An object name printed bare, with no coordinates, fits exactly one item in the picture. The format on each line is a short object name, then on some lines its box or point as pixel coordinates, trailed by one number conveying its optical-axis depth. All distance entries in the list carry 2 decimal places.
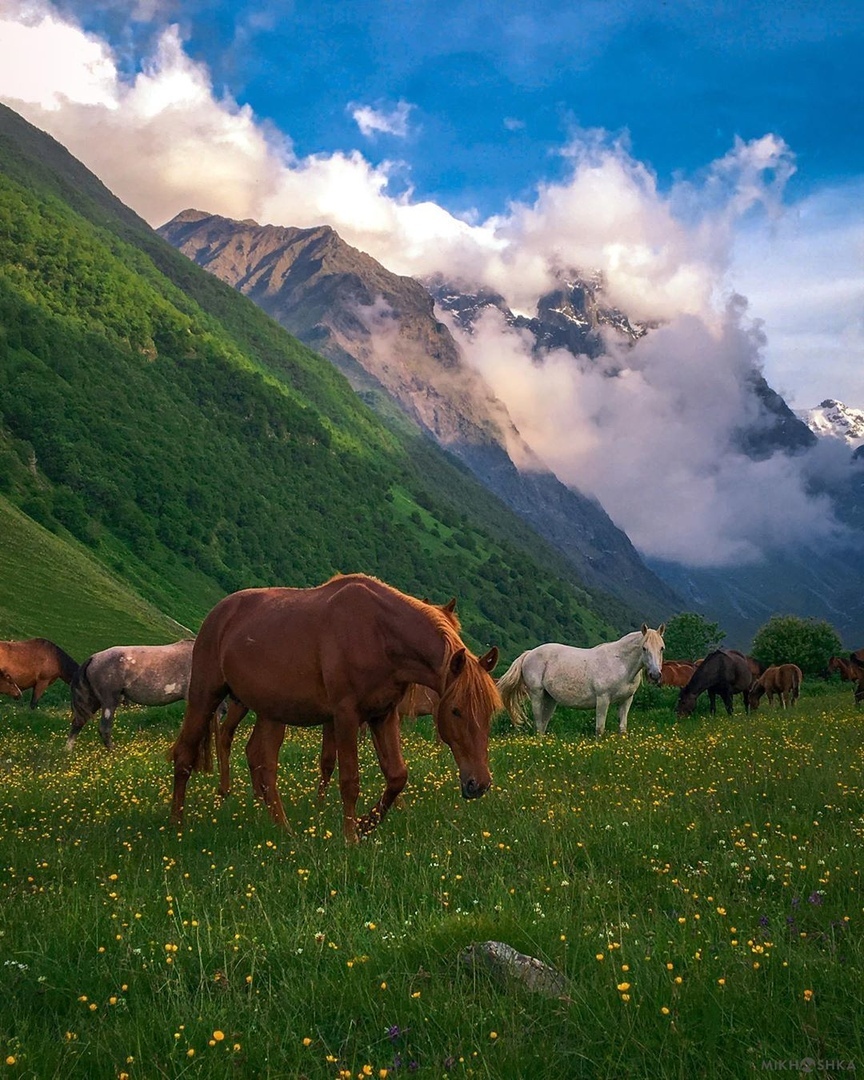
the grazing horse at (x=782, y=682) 32.59
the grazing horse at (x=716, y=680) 25.88
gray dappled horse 21.25
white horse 20.31
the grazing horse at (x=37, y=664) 27.08
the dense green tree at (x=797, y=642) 82.12
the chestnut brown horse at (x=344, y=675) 8.73
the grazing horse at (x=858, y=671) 27.95
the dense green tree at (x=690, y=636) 140.25
